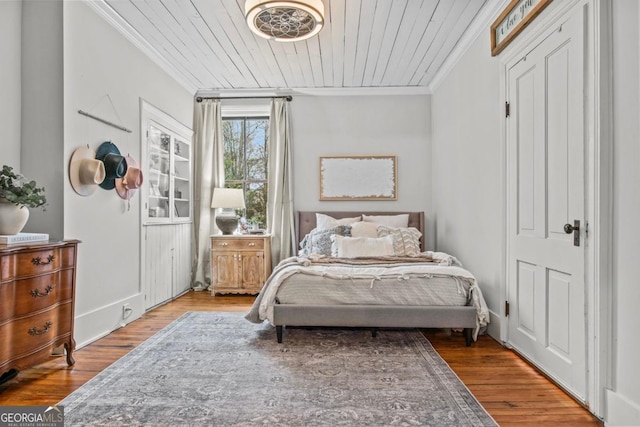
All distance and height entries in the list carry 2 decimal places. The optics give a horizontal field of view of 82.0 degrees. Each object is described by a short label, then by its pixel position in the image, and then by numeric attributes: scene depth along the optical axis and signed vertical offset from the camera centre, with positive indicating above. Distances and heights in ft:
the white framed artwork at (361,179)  16.74 +1.64
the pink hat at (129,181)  11.19 +1.03
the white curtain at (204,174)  16.69 +1.86
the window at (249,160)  17.61 +2.64
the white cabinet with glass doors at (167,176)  13.25 +1.55
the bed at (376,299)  9.57 -2.24
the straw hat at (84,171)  9.29 +1.12
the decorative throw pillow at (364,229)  14.38 -0.56
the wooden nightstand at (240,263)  15.43 -2.03
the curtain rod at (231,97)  17.06 +5.47
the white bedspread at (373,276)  9.68 -1.63
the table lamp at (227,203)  15.85 +0.51
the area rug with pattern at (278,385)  6.19 -3.40
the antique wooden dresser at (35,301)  6.70 -1.74
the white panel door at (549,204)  6.80 +0.23
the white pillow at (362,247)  12.60 -1.11
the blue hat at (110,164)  10.23 +1.42
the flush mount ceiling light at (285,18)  9.16 +5.21
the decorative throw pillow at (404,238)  13.20 -0.89
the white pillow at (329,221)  15.52 -0.26
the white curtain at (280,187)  16.56 +1.27
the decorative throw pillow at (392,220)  15.58 -0.22
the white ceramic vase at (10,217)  7.19 -0.05
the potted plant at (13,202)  7.19 +0.26
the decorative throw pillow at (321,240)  13.65 -0.95
